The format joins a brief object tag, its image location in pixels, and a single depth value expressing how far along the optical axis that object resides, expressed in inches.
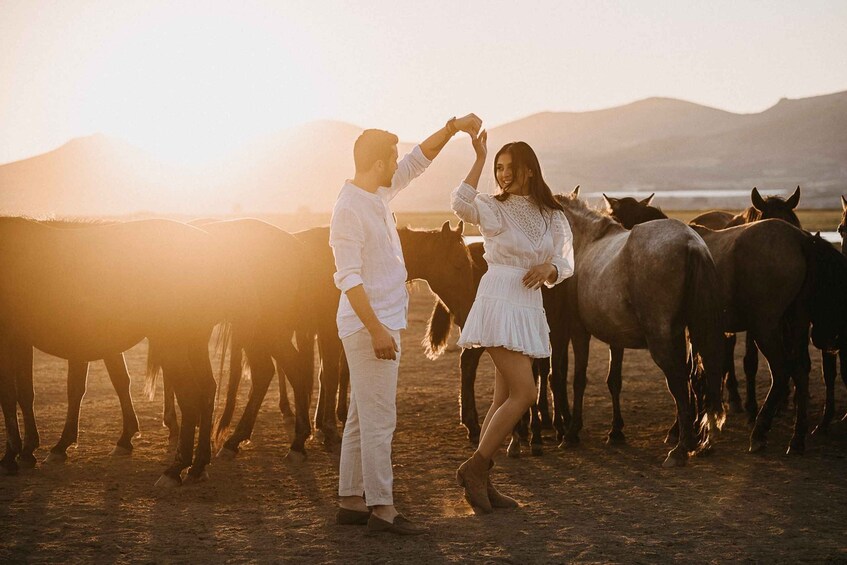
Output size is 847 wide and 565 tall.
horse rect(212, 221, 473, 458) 333.7
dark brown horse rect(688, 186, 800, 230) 360.2
